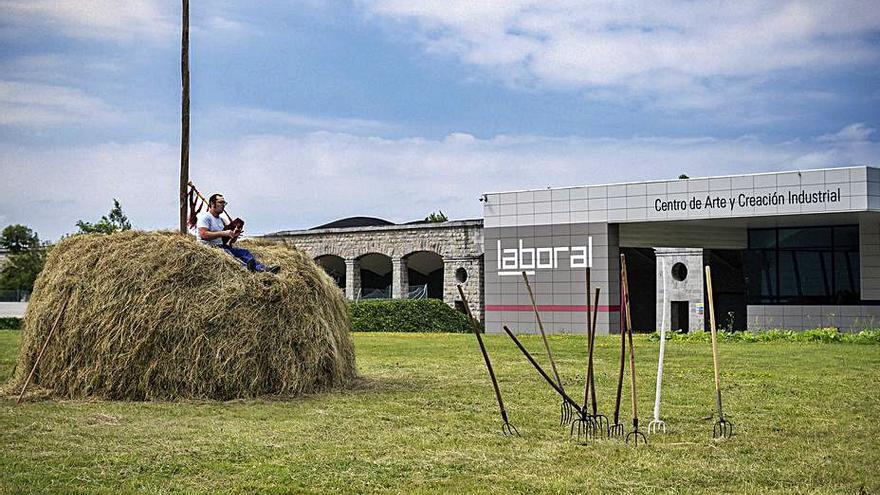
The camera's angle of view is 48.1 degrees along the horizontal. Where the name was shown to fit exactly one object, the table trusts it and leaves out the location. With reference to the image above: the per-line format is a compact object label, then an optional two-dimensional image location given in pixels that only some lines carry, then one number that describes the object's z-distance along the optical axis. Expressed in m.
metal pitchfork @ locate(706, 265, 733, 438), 8.59
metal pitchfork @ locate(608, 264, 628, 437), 8.55
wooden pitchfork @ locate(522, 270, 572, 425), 9.84
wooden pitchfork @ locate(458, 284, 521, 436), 8.93
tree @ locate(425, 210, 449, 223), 68.69
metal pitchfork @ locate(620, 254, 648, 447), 8.41
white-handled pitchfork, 8.60
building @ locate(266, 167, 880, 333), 28.06
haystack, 11.57
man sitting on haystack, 12.42
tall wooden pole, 13.48
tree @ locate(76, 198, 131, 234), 45.34
